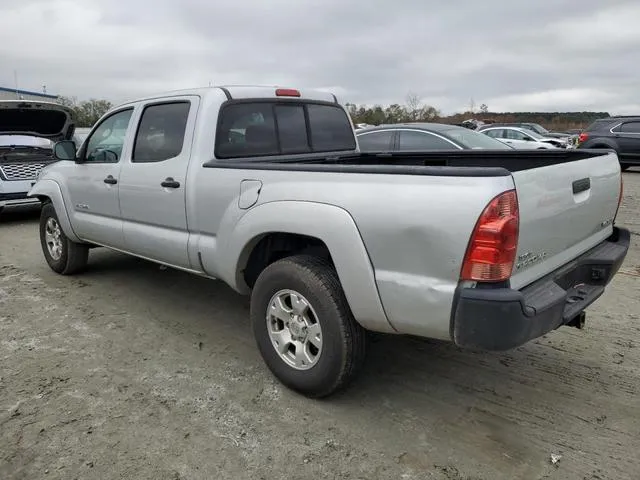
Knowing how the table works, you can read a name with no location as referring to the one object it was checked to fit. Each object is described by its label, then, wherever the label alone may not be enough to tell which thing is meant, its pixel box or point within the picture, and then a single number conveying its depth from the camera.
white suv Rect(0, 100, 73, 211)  8.71
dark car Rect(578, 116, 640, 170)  15.01
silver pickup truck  2.41
